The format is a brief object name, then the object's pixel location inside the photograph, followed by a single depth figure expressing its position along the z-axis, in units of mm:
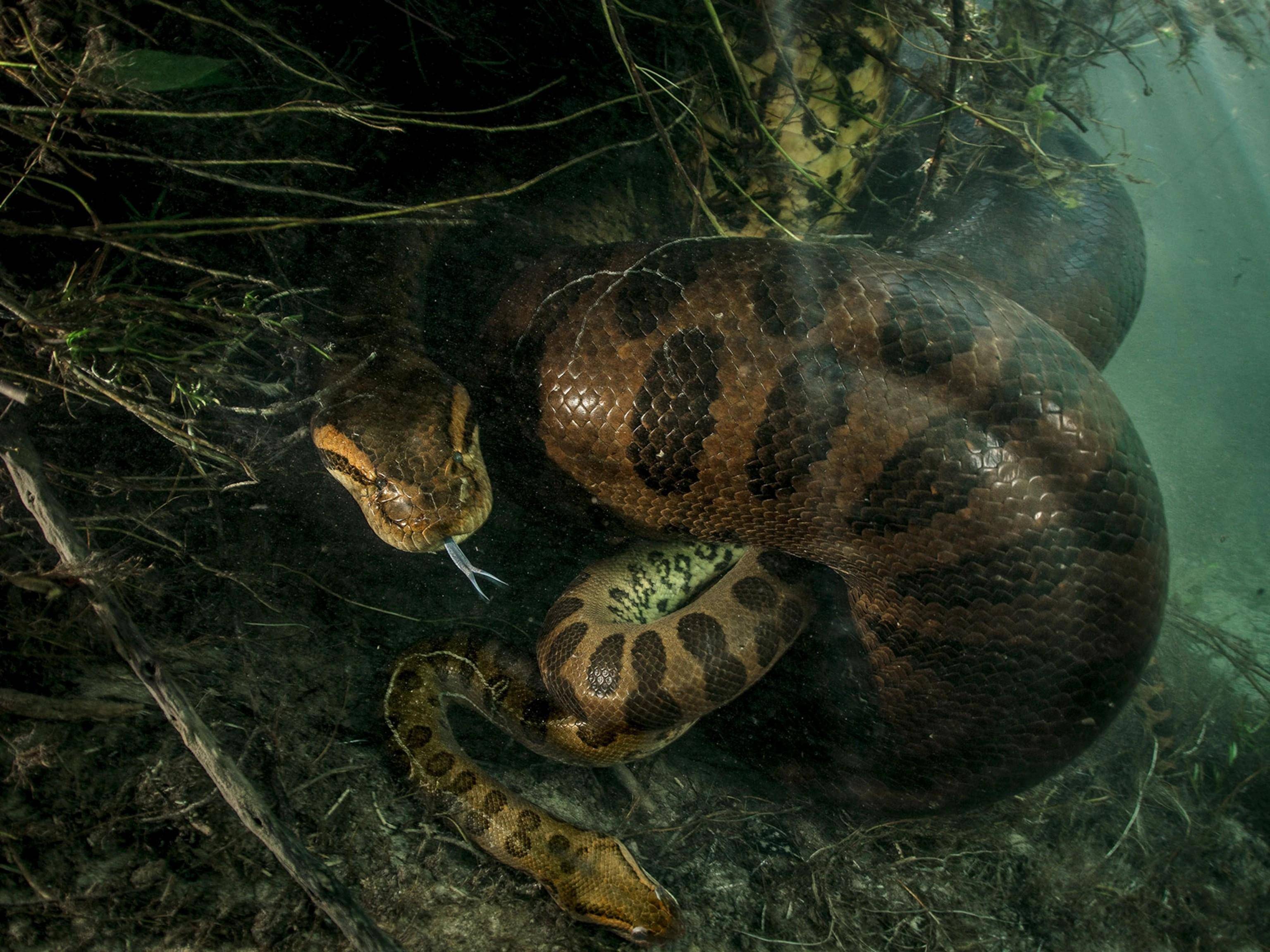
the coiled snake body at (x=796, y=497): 546
